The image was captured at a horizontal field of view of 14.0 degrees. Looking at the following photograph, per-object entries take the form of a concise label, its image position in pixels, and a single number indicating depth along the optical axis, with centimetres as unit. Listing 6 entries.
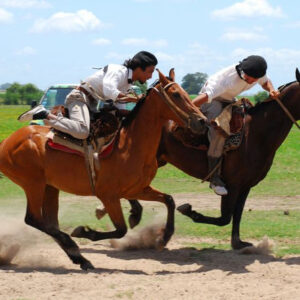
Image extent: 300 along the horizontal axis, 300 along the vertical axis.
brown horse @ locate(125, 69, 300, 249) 1517
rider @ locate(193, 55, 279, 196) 1485
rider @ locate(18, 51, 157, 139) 1349
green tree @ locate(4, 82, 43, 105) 15728
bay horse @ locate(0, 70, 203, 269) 1329
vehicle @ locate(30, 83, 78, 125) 3405
